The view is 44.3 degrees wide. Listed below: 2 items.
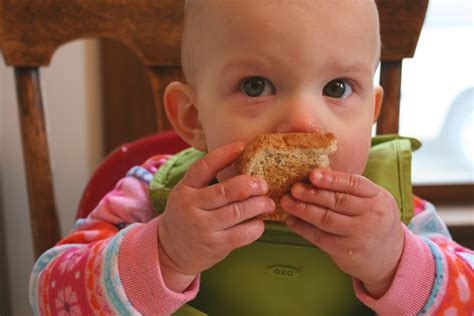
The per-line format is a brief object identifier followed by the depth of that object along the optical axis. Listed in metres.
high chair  0.91
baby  0.55
